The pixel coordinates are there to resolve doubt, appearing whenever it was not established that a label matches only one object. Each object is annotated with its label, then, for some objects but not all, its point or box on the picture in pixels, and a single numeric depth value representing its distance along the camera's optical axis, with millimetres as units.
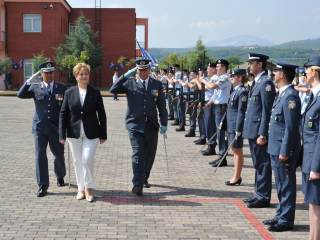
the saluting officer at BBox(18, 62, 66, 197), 8188
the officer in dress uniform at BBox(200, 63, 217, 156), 12125
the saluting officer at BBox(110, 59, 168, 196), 8227
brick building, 45188
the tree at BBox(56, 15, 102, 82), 43375
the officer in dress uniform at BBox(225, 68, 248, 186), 8719
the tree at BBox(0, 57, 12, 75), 40284
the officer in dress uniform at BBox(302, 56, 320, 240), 5145
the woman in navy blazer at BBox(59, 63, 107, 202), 7801
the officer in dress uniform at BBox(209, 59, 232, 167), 11047
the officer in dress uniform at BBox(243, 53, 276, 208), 7227
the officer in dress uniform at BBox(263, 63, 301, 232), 6098
